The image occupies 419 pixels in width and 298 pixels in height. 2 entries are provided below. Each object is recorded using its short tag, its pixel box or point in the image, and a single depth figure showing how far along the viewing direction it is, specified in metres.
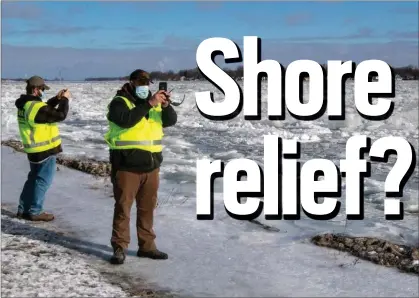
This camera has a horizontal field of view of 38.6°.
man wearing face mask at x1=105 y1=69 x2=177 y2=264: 5.25
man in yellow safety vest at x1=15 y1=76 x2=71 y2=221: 6.83
